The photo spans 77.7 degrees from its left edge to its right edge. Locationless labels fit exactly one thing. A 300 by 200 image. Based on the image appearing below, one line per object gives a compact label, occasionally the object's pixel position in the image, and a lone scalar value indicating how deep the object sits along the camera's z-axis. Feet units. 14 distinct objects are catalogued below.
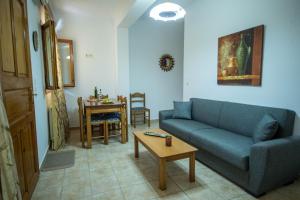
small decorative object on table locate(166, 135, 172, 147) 7.48
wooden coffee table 6.65
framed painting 8.36
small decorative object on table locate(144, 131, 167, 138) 8.66
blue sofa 6.01
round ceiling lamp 9.39
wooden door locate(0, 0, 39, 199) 4.89
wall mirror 14.06
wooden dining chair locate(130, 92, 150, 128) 15.88
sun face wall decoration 17.53
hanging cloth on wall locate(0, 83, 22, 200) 3.59
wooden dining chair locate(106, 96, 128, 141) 11.58
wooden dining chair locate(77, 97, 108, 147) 10.93
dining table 10.76
